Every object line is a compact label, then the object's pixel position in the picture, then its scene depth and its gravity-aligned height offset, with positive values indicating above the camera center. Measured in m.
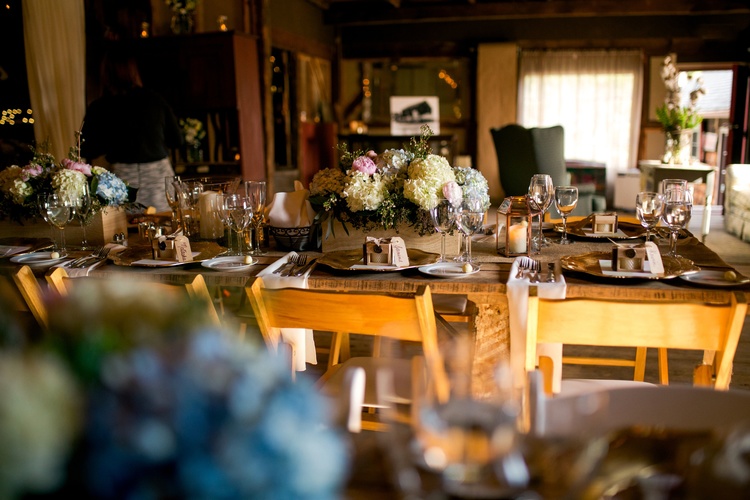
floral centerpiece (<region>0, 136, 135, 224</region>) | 2.56 -0.19
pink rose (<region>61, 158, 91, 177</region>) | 2.65 -0.13
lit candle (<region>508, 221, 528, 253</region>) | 2.41 -0.38
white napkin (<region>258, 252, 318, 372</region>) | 2.10 -0.64
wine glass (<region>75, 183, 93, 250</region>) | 2.51 -0.27
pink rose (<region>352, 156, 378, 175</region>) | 2.29 -0.12
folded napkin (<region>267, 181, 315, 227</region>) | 2.52 -0.30
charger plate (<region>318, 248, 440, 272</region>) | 2.16 -0.43
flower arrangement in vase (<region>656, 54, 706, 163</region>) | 6.87 +0.05
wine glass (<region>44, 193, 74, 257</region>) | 2.43 -0.27
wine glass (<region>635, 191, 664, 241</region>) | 2.36 -0.29
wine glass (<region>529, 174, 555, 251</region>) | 2.42 -0.23
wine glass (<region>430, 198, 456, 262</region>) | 2.22 -0.28
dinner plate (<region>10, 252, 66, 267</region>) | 2.38 -0.45
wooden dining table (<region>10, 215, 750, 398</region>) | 1.94 -0.46
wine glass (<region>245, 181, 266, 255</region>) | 2.43 -0.27
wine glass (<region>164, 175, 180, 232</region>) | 2.84 -0.26
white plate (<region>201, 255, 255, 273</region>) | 2.24 -0.44
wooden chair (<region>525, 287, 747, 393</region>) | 1.48 -0.44
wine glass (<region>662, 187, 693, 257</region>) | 2.24 -0.28
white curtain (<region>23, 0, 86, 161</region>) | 5.80 +0.57
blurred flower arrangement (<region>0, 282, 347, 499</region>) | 0.56 -0.25
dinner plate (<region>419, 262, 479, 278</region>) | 2.08 -0.44
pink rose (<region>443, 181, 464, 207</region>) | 2.21 -0.21
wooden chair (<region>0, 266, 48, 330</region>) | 1.93 -0.45
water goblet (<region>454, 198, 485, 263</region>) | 2.20 -0.28
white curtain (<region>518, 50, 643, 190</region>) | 9.27 +0.37
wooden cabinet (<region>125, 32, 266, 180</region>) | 6.28 +0.42
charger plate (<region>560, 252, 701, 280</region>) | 2.01 -0.44
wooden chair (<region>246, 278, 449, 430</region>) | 1.64 -0.45
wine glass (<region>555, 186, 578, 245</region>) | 2.50 -0.26
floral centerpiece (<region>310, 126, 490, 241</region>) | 2.25 -0.20
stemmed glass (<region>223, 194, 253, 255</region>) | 2.35 -0.28
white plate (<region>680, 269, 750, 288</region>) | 1.93 -0.45
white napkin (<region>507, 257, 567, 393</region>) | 1.81 -0.52
